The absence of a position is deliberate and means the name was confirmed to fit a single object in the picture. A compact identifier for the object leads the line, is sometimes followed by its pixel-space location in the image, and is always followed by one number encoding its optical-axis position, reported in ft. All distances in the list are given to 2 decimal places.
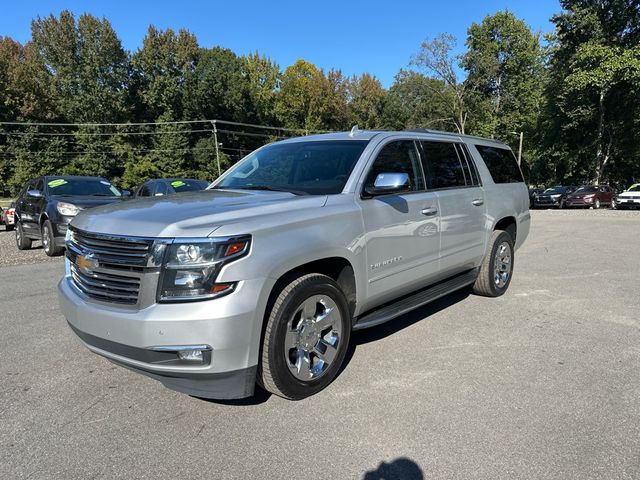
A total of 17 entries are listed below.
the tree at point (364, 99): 246.47
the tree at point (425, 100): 170.63
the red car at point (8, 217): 59.26
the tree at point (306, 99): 219.00
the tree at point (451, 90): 151.23
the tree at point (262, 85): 211.00
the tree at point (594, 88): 102.42
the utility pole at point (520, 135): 152.15
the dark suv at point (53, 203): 29.76
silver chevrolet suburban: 8.76
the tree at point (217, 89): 184.03
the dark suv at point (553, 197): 100.31
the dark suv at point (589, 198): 95.04
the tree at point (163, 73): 182.60
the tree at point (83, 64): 176.24
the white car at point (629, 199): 84.69
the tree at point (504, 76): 159.94
